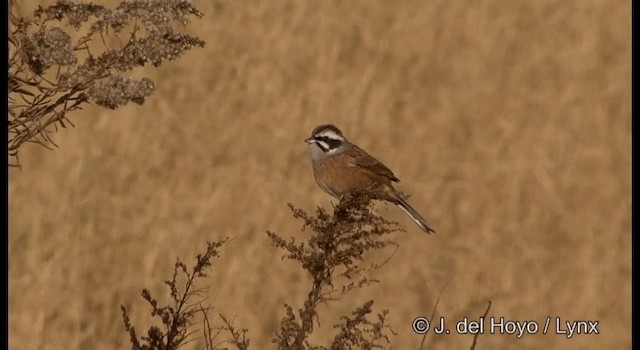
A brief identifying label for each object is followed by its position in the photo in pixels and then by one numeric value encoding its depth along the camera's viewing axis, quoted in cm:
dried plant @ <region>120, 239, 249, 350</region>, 771
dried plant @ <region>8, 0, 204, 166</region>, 668
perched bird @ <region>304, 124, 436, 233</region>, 1316
